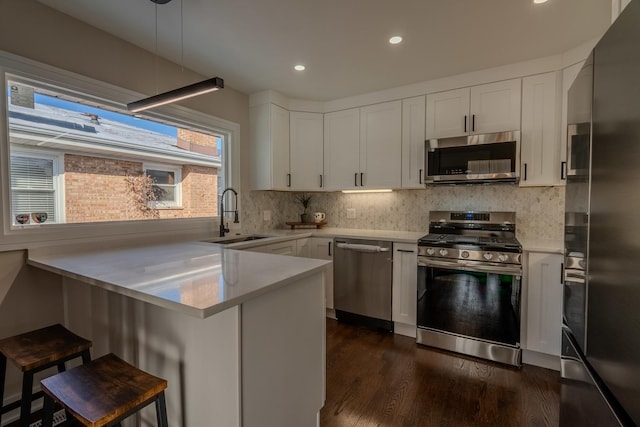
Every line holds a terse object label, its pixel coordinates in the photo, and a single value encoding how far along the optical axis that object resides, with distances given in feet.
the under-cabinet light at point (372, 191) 11.55
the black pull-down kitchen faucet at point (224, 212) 9.98
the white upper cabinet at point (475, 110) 8.71
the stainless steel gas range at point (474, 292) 7.76
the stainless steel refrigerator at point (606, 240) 2.64
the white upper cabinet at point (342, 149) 11.43
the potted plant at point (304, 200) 13.64
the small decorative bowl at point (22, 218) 6.04
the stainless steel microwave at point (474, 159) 8.46
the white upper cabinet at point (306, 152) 11.82
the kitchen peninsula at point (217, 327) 3.81
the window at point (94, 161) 6.22
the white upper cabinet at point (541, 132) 8.17
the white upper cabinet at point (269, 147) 11.03
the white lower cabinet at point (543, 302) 7.40
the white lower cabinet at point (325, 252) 10.92
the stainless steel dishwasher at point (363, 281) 9.75
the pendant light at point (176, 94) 5.18
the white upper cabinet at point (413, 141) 10.03
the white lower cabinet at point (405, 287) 9.30
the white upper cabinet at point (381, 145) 10.52
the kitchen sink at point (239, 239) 9.70
